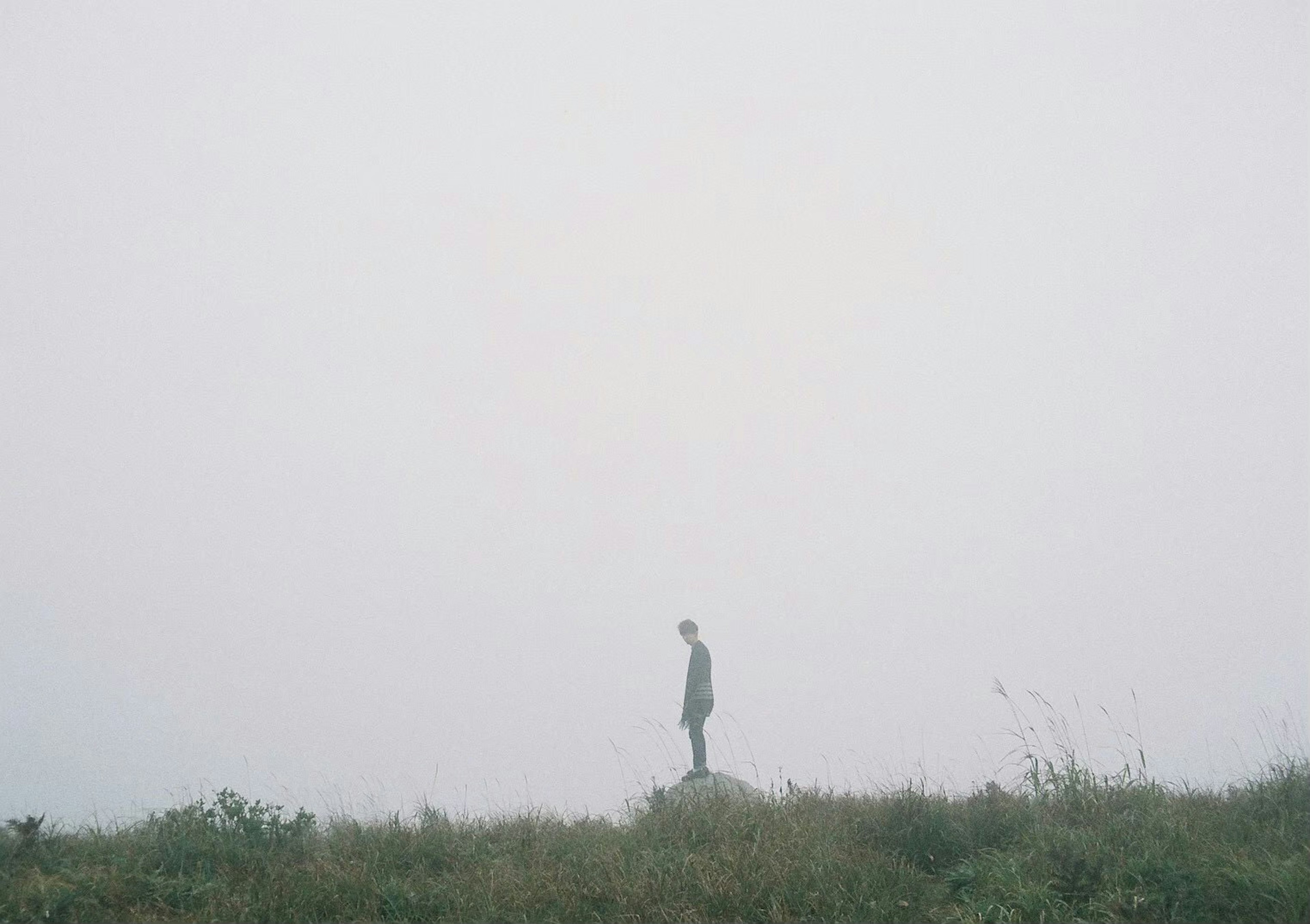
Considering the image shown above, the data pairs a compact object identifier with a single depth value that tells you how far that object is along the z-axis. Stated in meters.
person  12.33
